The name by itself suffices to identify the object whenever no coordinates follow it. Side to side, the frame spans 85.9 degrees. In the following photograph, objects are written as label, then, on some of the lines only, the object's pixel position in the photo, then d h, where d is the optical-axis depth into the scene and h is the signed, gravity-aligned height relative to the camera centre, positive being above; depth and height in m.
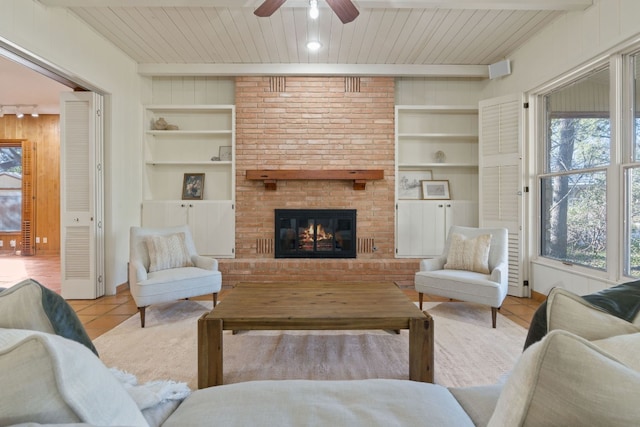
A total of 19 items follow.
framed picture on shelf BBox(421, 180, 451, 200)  4.88 +0.28
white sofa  0.50 -0.31
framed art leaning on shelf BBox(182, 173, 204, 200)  4.86 +0.34
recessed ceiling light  3.61 +1.75
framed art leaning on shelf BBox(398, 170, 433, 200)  4.93 +0.40
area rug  2.08 -0.98
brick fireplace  4.65 +0.84
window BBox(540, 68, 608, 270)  3.00 +0.36
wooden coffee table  1.89 -0.62
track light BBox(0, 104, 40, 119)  6.18 +1.85
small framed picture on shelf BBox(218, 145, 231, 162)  4.89 +0.81
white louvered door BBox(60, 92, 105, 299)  3.75 +0.16
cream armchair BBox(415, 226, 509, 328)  2.93 -0.56
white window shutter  3.88 +0.42
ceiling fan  2.59 +1.56
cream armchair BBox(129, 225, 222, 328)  2.91 -0.56
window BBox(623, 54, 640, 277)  2.65 +0.18
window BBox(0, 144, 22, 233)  7.07 +0.44
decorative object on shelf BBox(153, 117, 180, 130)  4.71 +1.17
